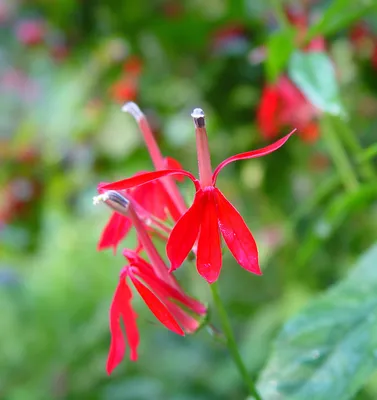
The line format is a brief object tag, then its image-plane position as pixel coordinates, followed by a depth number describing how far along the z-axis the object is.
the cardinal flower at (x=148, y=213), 0.21
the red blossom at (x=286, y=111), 0.39
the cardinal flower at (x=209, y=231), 0.18
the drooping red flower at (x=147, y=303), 0.18
